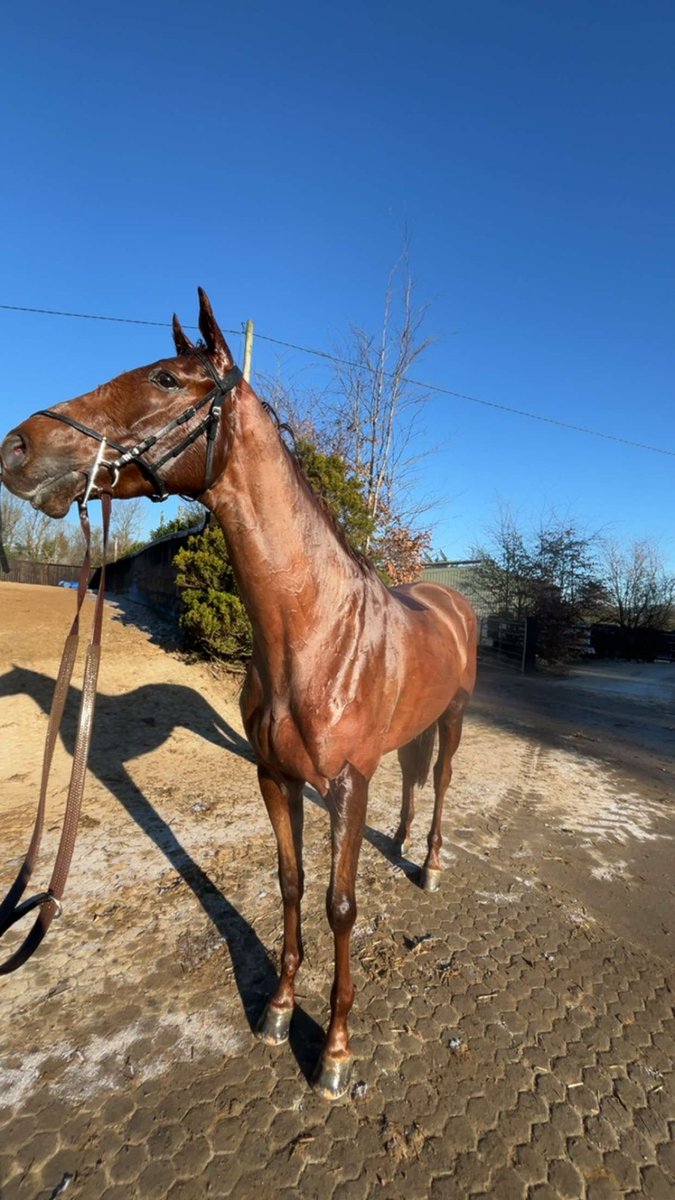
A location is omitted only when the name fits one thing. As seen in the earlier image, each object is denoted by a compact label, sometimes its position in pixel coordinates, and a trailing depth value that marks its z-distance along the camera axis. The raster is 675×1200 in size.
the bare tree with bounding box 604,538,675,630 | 26.42
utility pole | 9.96
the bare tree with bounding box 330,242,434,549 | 11.30
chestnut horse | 1.60
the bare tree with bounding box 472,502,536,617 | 19.73
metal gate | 16.84
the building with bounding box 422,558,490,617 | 21.12
